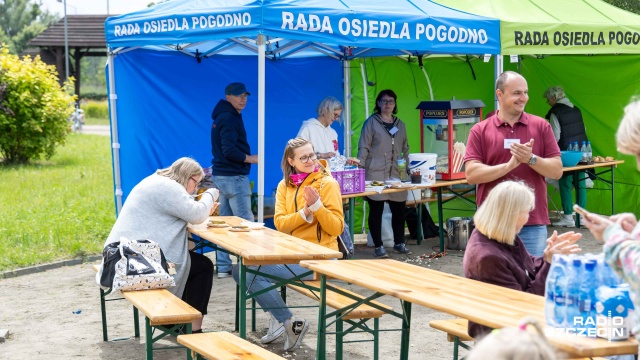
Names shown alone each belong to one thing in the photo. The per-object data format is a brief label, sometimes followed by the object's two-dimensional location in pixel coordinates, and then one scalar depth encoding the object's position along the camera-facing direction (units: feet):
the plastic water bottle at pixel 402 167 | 31.65
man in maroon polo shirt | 18.21
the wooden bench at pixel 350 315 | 16.74
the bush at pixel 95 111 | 165.48
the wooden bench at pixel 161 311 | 16.40
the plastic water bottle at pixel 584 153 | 36.82
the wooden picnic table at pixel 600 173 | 37.22
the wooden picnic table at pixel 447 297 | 10.12
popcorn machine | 32.71
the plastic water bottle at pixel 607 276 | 10.36
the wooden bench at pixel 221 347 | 14.74
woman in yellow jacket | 19.76
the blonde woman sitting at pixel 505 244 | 13.34
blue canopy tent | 23.93
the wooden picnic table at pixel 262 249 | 17.20
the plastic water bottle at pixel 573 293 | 10.32
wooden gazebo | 139.85
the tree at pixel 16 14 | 327.88
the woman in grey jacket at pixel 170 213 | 19.47
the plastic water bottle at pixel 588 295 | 10.28
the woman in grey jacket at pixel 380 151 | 31.35
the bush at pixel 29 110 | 58.90
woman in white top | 30.81
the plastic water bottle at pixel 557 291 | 10.43
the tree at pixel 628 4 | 67.36
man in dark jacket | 27.50
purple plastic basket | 28.60
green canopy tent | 31.45
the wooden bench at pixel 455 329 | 15.53
